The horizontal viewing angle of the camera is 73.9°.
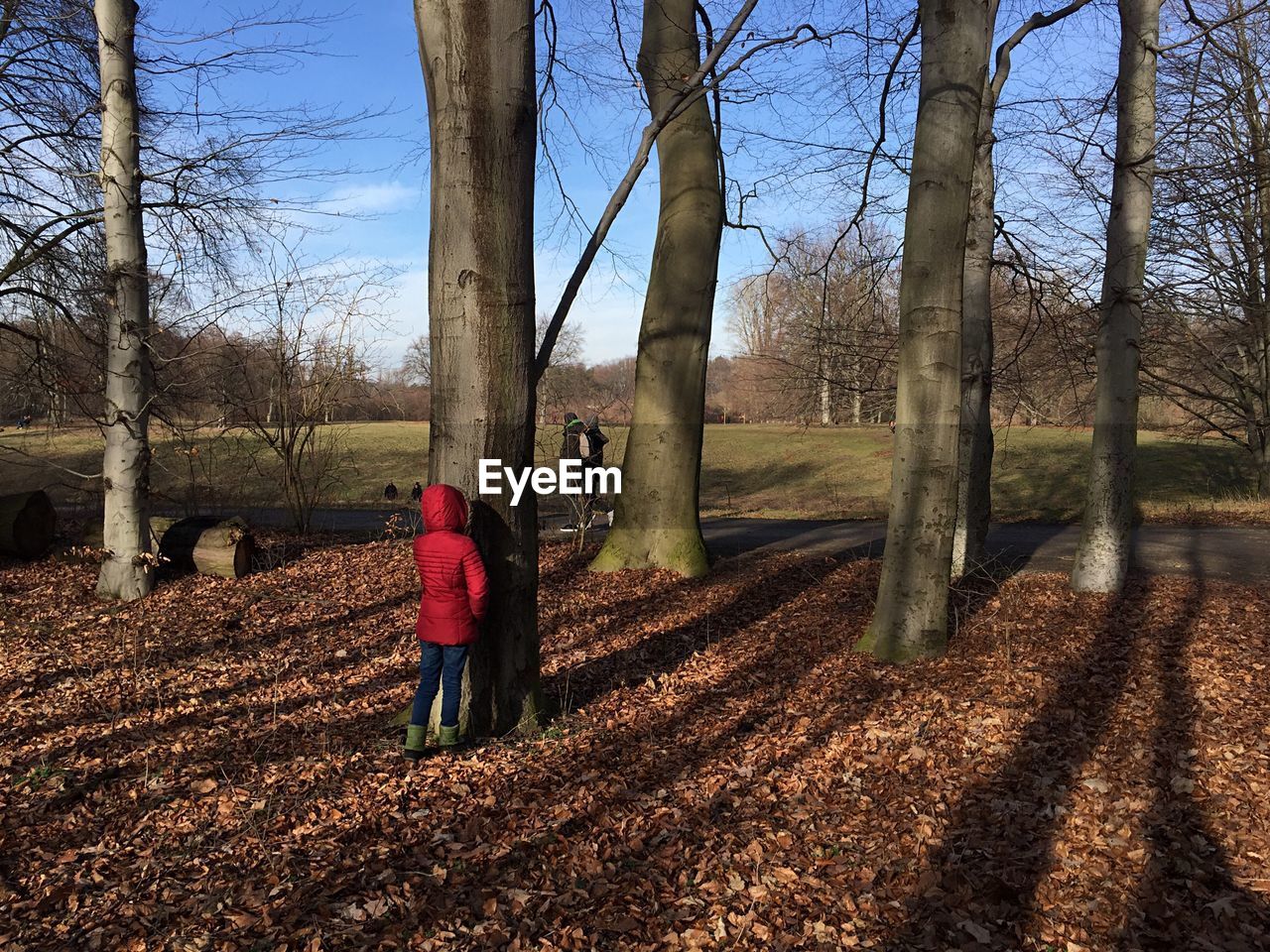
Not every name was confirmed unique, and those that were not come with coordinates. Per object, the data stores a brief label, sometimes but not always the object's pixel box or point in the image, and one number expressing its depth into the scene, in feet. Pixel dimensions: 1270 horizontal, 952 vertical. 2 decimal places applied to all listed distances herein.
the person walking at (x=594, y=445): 40.04
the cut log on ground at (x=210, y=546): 31.83
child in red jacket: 15.38
